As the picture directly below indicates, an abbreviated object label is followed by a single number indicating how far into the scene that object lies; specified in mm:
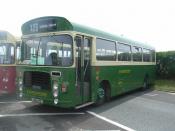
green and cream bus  5204
